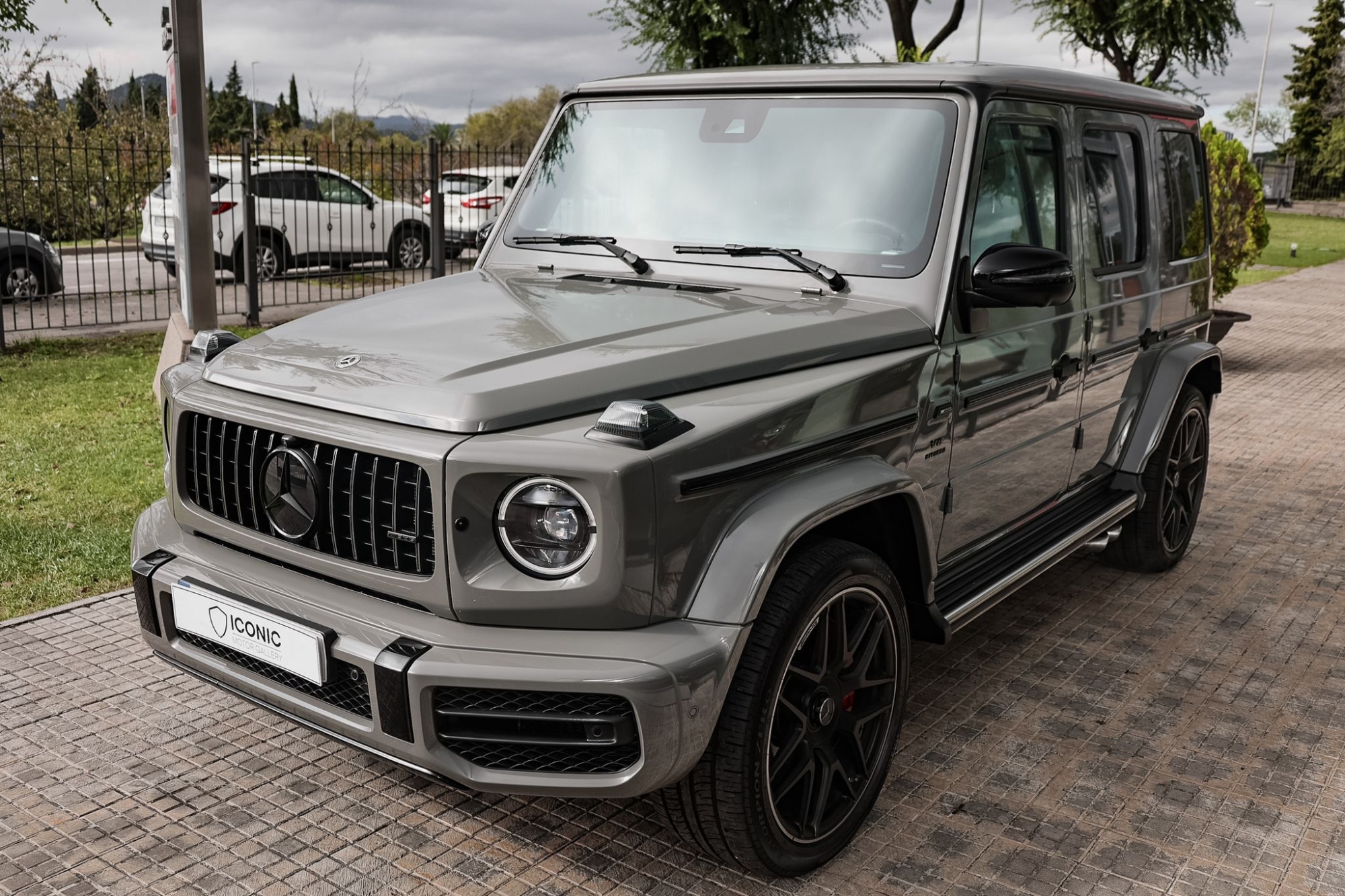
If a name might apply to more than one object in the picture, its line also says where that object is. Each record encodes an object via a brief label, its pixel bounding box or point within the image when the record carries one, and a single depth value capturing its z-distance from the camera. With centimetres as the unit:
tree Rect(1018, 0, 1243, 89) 2784
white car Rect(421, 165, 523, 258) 1822
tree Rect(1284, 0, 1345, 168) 5941
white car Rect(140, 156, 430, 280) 1543
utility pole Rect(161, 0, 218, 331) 744
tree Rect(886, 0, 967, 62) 2797
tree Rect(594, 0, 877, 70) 1827
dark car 1252
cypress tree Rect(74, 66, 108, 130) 2611
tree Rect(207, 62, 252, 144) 5241
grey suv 263
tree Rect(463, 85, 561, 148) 5447
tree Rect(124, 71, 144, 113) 2791
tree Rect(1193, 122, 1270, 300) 1130
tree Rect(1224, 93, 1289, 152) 7956
